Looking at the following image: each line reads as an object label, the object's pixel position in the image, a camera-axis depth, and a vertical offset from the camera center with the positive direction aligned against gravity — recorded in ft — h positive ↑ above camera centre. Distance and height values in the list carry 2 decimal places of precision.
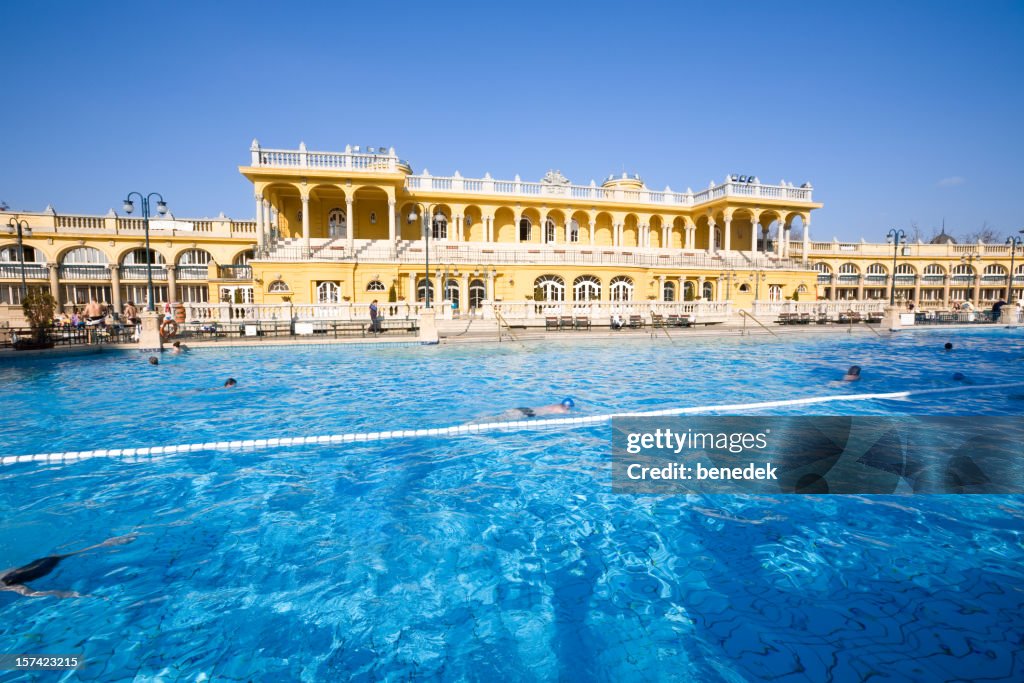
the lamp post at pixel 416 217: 109.19 +21.27
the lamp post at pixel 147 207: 60.07 +13.31
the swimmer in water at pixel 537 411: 29.01 -6.42
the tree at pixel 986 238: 226.79 +32.99
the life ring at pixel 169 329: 62.49 -2.43
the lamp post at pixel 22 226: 99.02 +17.76
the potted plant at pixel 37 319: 53.72 -0.83
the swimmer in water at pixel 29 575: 12.98 -7.44
